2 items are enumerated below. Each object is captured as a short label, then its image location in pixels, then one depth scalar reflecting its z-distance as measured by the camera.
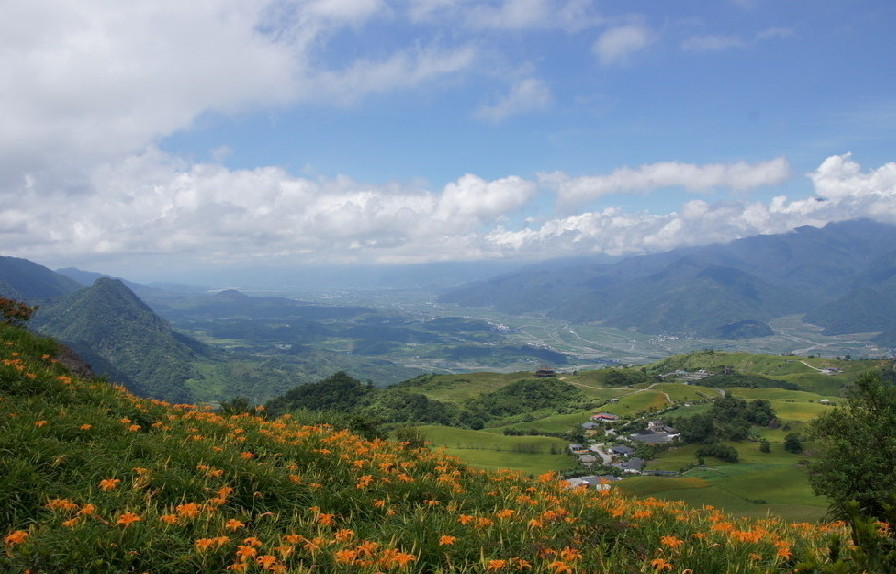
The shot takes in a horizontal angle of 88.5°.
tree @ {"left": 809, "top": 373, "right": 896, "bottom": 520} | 17.34
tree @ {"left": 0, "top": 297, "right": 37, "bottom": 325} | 14.10
